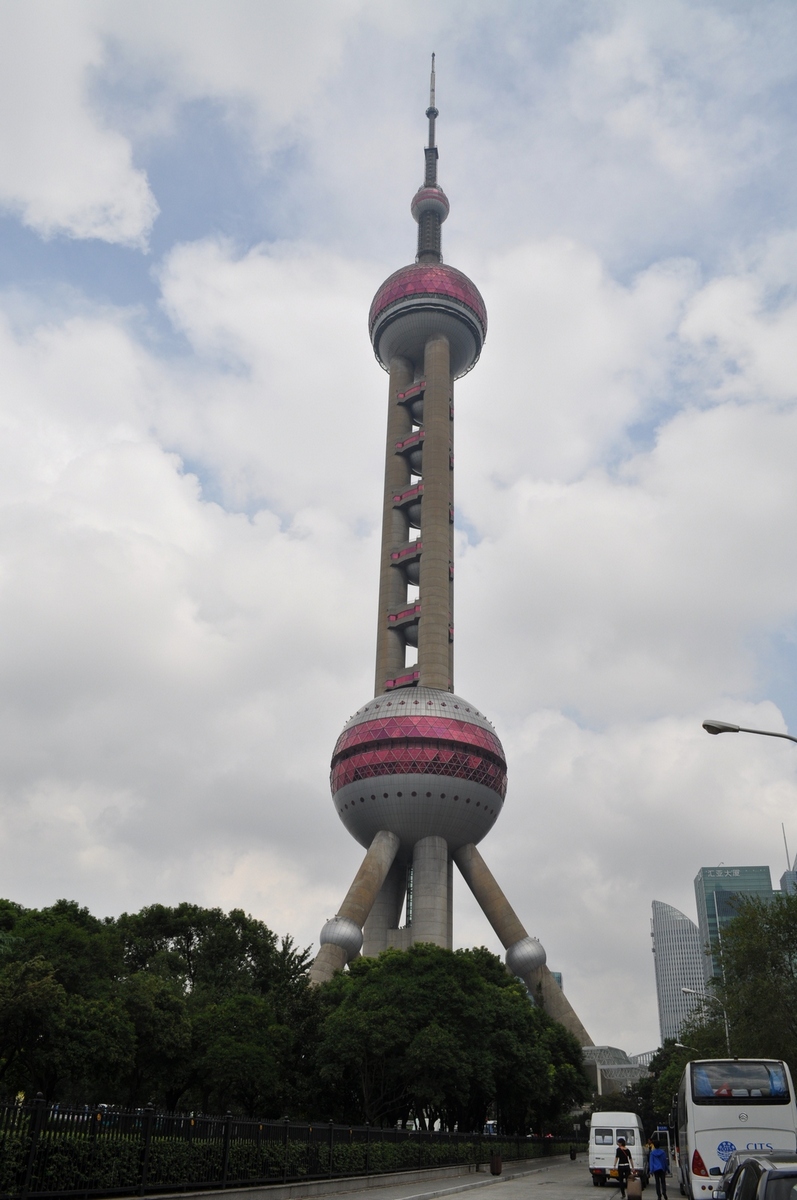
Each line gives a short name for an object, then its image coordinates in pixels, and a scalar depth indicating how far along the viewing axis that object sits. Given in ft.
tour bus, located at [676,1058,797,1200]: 70.13
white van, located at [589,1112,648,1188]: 126.11
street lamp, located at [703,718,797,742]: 67.87
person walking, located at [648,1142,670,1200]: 91.25
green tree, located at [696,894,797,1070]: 123.54
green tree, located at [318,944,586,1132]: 158.61
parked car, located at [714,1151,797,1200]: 31.89
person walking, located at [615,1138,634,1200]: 92.99
